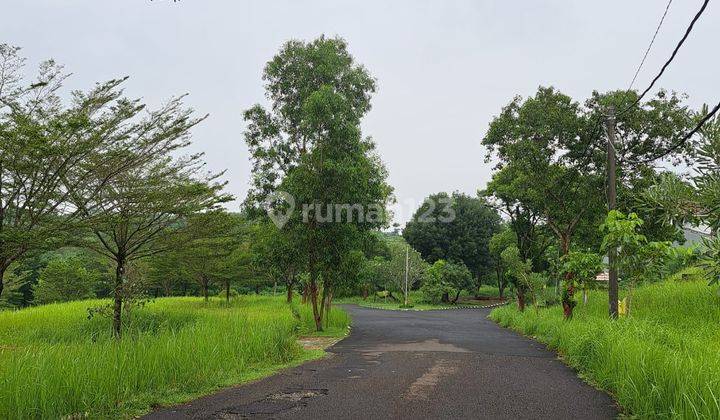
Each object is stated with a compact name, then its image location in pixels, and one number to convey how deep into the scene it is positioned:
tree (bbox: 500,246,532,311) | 20.20
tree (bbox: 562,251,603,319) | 12.57
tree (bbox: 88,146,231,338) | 10.15
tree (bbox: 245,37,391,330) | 15.68
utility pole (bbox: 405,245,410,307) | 40.59
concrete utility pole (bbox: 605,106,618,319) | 12.58
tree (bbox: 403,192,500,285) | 48.56
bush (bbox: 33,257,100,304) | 38.34
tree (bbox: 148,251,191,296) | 16.41
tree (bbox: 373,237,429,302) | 43.66
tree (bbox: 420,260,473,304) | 41.03
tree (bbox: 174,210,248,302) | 12.20
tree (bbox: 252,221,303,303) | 16.92
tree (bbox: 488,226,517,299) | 29.69
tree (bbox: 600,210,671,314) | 9.72
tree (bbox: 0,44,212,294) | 7.17
